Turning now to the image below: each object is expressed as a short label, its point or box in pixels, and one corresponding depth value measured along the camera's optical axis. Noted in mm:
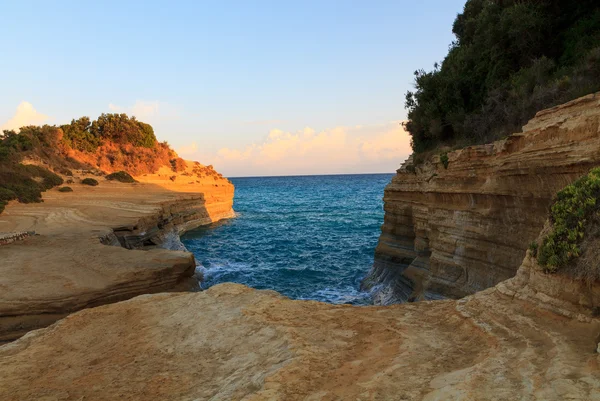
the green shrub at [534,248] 6535
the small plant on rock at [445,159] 13664
